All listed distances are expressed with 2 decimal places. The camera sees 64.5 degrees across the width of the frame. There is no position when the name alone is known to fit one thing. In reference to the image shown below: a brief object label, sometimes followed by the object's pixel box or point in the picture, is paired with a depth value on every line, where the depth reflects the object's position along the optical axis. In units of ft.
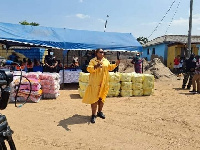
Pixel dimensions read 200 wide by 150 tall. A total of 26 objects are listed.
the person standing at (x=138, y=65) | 28.53
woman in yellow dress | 11.72
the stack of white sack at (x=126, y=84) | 19.03
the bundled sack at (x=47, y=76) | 17.48
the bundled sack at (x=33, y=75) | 17.08
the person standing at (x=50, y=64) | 22.57
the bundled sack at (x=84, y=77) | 17.61
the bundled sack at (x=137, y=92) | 19.51
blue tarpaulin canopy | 21.08
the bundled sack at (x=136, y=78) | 19.29
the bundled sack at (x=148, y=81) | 19.56
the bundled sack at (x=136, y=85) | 19.38
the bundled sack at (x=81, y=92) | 18.11
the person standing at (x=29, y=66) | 24.16
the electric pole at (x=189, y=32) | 39.02
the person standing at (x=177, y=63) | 42.67
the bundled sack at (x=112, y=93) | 18.84
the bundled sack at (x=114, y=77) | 18.61
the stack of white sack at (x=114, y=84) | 18.69
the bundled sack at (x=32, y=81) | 15.85
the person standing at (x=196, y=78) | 21.05
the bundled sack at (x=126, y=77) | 18.98
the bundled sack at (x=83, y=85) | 17.70
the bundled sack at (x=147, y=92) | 19.79
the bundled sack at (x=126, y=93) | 19.14
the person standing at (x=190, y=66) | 22.24
